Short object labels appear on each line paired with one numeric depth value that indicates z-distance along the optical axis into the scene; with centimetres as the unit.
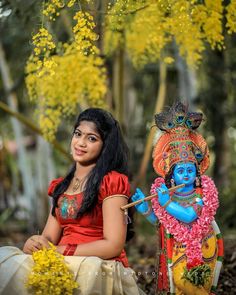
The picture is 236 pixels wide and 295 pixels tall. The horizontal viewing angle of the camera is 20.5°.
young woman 456
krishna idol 468
